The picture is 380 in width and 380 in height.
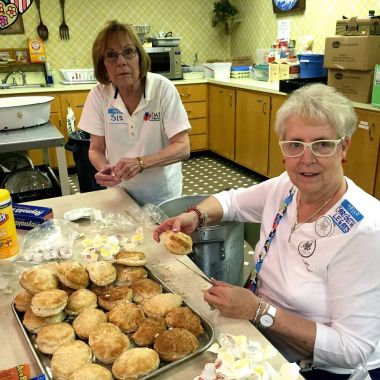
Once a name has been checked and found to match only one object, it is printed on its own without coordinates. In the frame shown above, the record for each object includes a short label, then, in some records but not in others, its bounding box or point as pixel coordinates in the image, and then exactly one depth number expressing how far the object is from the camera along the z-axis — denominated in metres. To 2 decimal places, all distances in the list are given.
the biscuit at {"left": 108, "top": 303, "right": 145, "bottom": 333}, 0.98
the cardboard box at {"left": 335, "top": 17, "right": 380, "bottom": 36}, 2.94
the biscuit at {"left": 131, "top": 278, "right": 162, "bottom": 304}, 1.09
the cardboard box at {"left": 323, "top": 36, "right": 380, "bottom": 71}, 2.91
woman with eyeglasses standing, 1.80
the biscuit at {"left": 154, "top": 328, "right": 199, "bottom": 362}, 0.89
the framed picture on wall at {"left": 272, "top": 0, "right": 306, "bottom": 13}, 4.38
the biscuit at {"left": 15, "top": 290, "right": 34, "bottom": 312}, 1.05
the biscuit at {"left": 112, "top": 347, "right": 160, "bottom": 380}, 0.84
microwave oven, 4.83
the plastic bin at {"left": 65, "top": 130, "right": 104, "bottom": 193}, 3.22
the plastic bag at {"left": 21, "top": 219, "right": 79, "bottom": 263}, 1.32
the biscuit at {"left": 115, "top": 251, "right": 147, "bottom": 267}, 1.21
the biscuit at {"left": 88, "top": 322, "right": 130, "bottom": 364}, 0.89
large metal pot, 1.58
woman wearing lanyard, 1.02
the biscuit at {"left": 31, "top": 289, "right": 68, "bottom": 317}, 0.98
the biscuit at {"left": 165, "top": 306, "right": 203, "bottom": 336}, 0.96
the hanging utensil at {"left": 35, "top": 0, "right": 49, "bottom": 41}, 4.79
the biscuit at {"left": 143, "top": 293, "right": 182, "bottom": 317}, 1.02
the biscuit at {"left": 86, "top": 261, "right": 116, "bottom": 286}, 1.13
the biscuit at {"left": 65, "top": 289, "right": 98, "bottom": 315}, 1.04
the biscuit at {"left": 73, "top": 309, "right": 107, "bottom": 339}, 0.96
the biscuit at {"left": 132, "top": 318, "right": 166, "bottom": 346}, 0.94
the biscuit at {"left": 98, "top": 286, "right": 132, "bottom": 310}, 1.06
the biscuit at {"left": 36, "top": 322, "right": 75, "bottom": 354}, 0.91
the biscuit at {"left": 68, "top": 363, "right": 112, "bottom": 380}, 0.83
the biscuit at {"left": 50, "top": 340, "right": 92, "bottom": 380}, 0.85
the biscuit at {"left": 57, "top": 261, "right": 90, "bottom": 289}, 1.11
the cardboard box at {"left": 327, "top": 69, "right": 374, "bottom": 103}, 3.02
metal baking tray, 0.86
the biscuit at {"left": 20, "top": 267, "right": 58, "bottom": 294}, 1.08
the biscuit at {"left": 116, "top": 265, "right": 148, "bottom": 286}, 1.17
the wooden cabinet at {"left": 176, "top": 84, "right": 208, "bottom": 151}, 4.93
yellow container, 1.26
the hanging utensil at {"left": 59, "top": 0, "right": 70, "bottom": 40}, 4.87
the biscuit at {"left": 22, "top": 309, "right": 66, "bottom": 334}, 0.98
